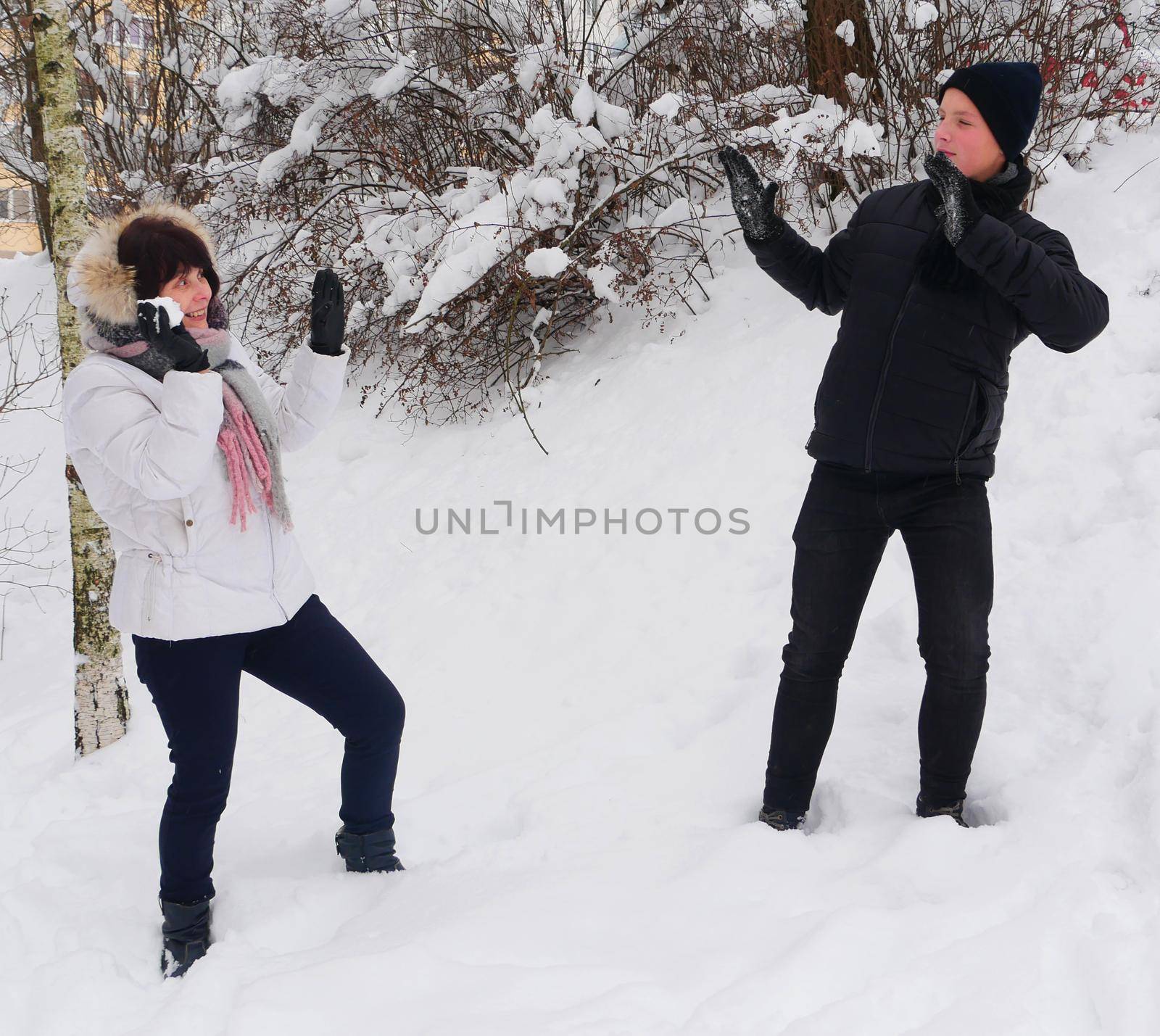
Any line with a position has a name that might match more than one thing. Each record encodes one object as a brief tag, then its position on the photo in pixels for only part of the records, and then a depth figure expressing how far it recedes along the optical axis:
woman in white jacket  1.94
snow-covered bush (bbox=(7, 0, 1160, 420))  5.02
